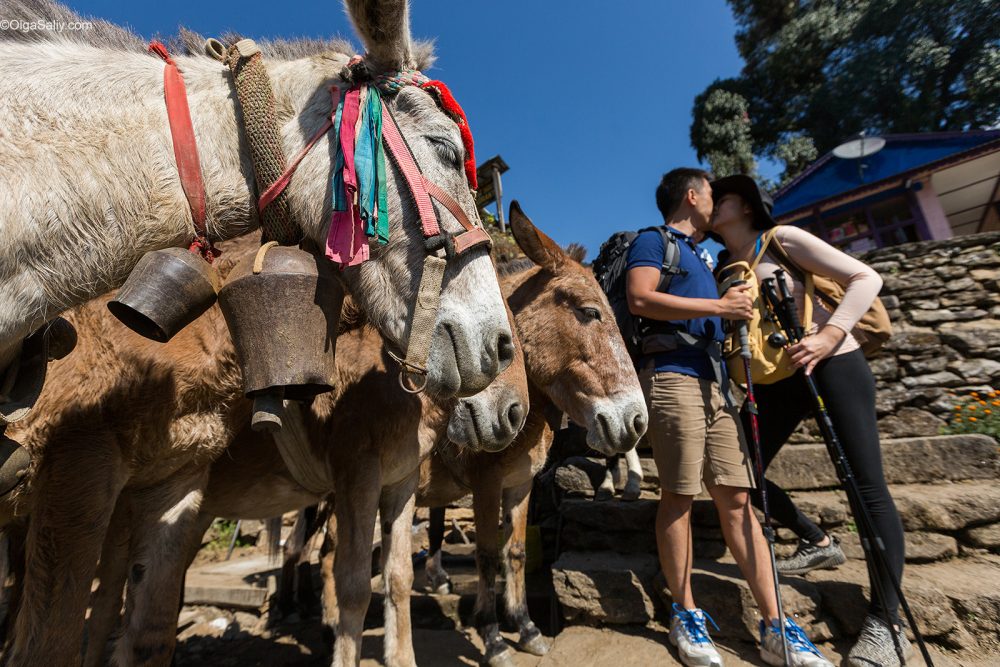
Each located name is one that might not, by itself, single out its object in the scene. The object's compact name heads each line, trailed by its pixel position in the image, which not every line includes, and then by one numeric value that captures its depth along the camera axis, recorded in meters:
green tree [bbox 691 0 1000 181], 19.86
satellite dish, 15.13
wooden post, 12.82
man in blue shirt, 2.63
